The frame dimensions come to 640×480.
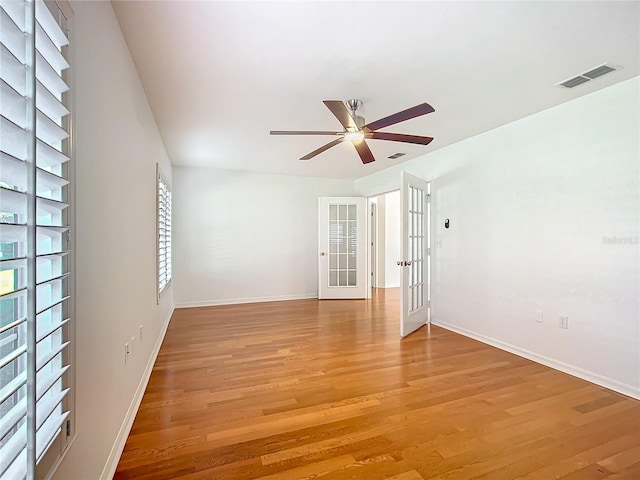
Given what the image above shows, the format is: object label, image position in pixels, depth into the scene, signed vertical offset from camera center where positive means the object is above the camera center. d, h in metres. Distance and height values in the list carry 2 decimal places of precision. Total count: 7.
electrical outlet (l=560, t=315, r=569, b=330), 3.02 -0.78
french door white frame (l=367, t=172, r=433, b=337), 4.67 -0.25
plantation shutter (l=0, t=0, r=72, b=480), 0.74 +0.03
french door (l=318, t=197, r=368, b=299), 6.39 -0.14
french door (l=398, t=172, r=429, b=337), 4.08 -0.20
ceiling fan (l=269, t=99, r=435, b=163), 2.33 +0.93
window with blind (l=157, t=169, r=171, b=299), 3.77 +0.13
